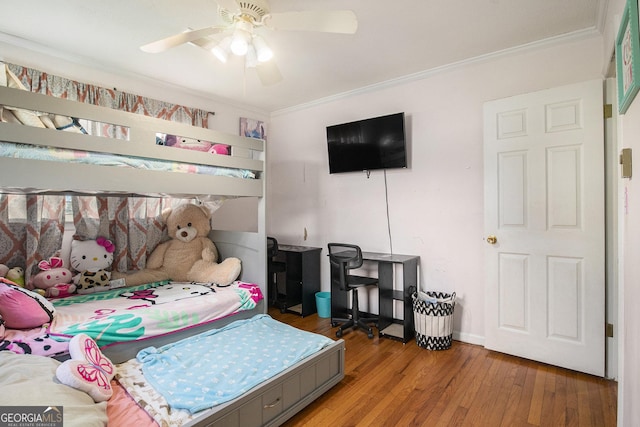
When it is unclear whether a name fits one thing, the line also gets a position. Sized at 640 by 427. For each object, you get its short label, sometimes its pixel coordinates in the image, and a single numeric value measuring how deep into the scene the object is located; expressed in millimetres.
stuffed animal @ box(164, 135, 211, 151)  2641
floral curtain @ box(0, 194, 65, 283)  2389
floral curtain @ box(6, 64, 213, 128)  2459
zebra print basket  2648
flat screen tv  3088
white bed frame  1567
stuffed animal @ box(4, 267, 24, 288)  2295
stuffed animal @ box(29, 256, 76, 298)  2422
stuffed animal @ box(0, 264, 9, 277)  2266
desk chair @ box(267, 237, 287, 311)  3601
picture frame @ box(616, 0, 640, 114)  1049
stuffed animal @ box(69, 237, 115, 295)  2615
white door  2199
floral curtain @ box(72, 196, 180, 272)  2773
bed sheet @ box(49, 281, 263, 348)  1886
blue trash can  3467
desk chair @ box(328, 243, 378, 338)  2914
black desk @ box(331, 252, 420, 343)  2886
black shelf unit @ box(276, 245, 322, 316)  3570
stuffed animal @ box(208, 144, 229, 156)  2551
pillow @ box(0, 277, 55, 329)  1774
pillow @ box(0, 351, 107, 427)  1139
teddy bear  2910
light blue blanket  1542
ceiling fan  1573
